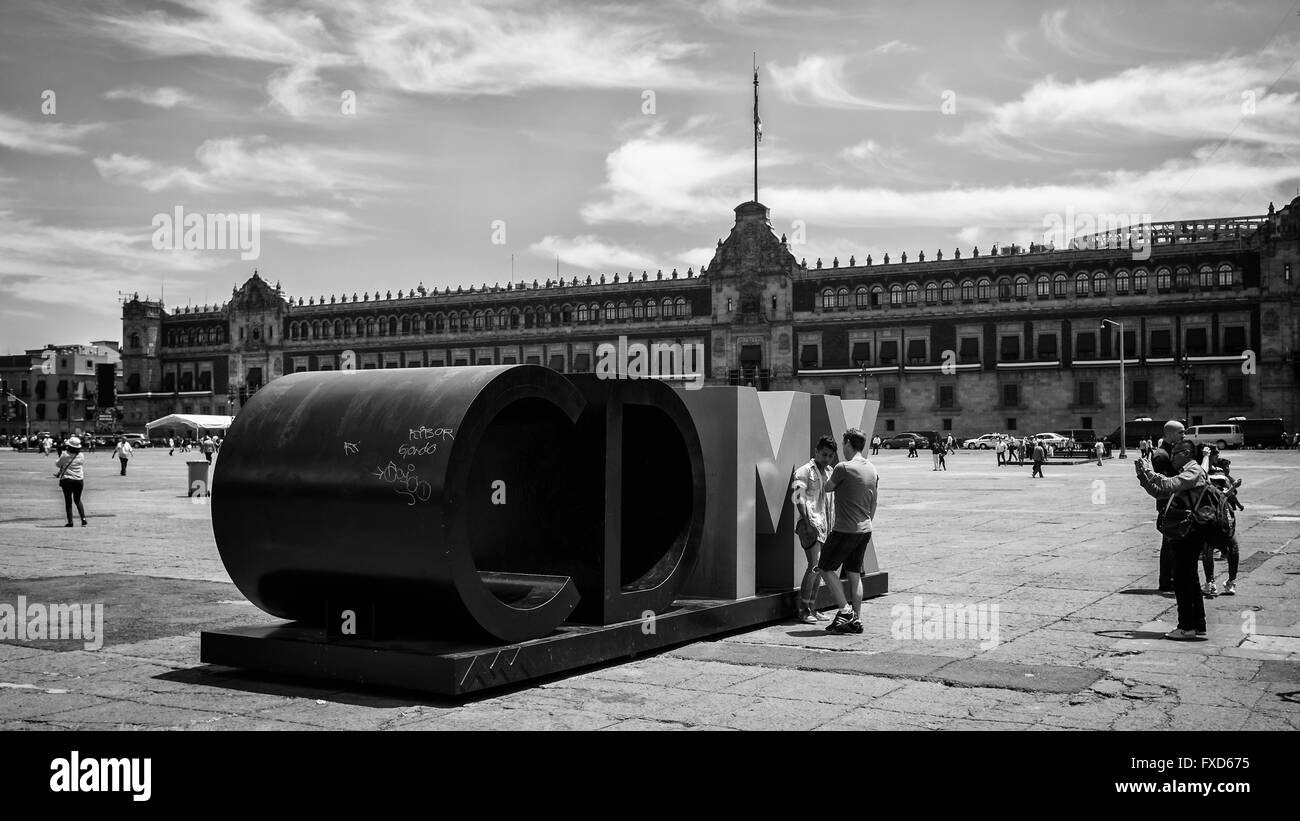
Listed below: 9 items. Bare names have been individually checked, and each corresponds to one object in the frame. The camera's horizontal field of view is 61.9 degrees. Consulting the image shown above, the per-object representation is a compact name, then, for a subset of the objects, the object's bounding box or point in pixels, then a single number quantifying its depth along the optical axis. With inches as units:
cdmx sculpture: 237.6
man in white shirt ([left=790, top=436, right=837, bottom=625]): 342.0
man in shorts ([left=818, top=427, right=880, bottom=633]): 323.3
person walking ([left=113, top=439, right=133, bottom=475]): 1458.2
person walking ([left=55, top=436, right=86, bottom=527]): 655.1
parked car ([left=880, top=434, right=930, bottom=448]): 2747.0
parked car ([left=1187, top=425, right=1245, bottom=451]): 2384.4
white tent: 2391.7
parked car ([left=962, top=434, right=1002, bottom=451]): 2706.7
